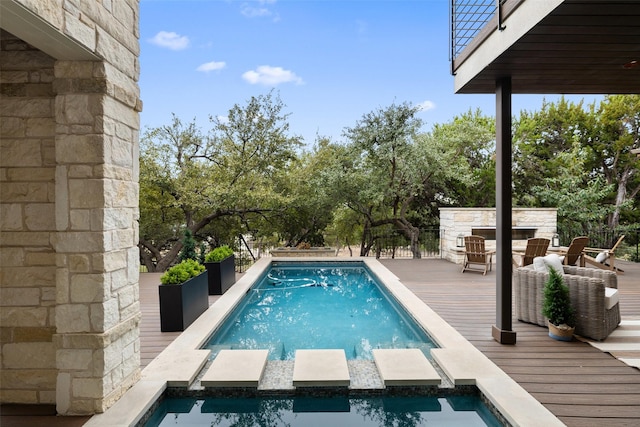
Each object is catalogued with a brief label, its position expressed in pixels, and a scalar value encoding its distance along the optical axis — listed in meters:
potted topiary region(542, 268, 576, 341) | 4.52
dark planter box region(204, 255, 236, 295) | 7.24
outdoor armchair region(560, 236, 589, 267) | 8.00
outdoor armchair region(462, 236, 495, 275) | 8.97
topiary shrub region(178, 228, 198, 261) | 7.32
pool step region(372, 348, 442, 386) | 3.52
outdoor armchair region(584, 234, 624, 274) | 8.19
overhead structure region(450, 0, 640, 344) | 2.93
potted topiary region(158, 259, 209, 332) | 5.09
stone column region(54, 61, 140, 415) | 2.90
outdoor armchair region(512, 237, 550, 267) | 7.91
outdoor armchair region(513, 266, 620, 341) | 4.49
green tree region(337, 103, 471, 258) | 12.12
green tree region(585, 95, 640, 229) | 16.70
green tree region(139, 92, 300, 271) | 11.68
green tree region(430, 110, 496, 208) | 14.81
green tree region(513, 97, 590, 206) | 16.61
